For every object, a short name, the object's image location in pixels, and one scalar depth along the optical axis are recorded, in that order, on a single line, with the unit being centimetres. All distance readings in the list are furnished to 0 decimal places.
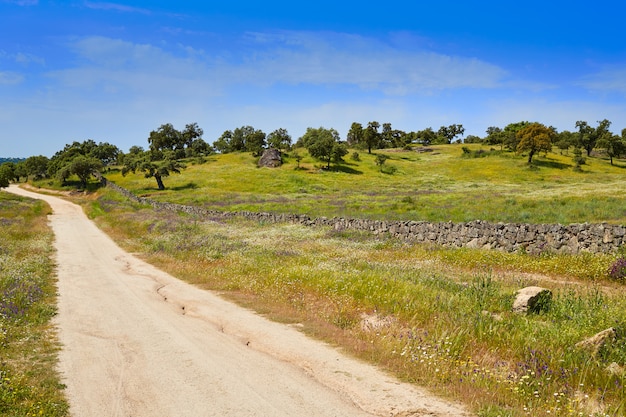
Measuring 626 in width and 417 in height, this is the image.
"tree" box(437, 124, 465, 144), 19341
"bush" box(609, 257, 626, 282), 1573
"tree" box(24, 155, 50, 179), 12838
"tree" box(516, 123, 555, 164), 9844
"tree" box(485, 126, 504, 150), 14771
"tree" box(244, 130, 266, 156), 12125
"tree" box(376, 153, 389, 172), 11012
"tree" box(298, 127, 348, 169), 10748
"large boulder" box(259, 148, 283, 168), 10894
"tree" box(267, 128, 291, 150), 13600
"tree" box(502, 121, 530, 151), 12562
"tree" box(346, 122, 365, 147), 13700
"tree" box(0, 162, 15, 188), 8808
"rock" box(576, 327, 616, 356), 862
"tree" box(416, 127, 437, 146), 18375
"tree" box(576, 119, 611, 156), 13150
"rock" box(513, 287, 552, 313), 1177
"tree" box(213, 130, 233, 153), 15711
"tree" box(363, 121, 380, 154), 13212
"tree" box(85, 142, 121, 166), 14038
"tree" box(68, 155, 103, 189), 8769
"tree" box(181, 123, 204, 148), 14966
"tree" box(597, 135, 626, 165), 11019
